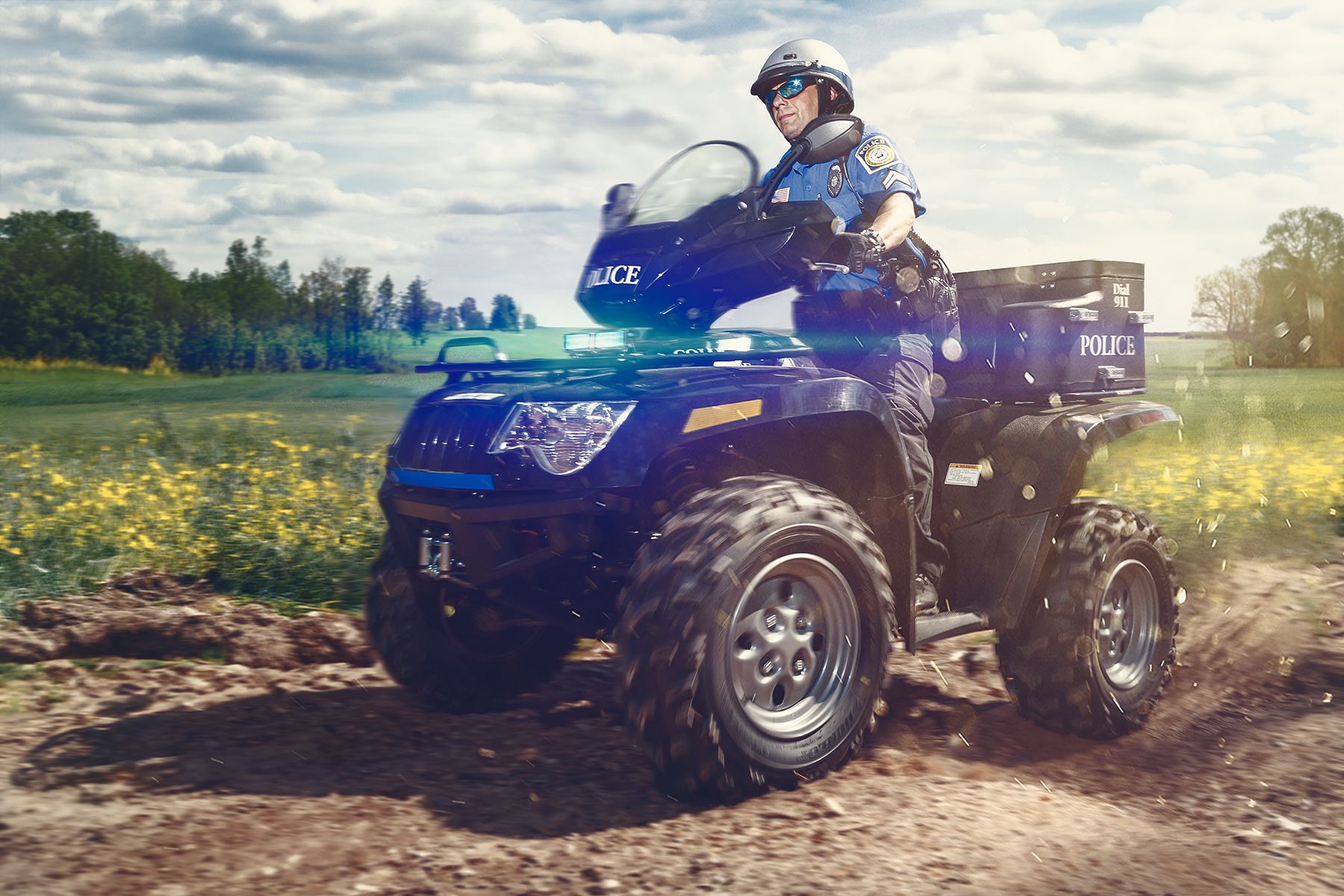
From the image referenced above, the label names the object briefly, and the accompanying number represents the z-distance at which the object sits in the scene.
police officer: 4.64
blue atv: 3.79
